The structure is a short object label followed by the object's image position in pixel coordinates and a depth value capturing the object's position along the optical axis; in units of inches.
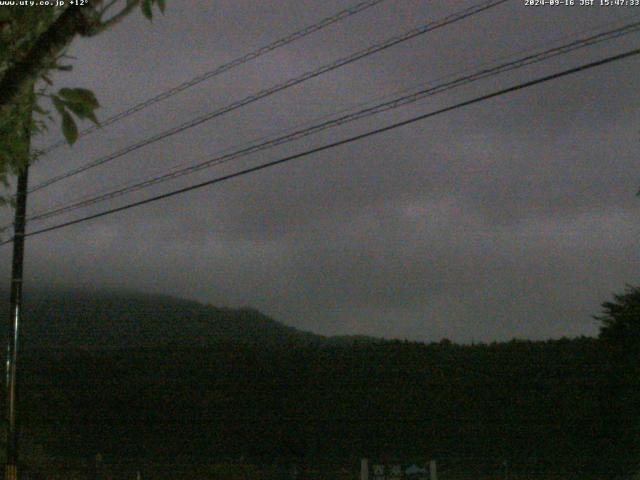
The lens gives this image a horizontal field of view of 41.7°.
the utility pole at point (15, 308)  599.8
